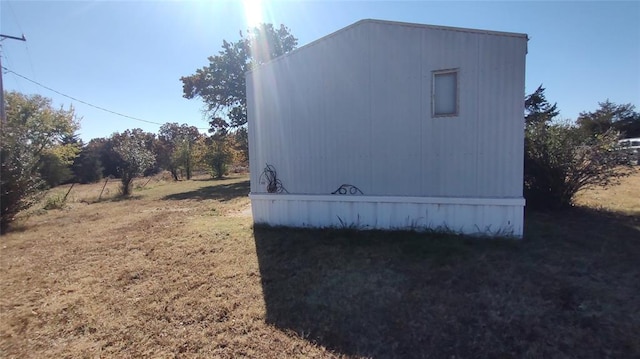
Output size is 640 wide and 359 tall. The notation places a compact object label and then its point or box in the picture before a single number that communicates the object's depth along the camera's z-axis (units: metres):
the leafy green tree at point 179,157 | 24.11
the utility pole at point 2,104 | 12.82
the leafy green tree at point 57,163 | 19.31
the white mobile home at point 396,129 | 4.49
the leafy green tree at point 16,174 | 7.32
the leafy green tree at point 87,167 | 28.50
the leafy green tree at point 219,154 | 21.94
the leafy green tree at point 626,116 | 26.26
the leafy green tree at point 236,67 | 18.86
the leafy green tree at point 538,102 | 20.06
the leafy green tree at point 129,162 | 14.23
